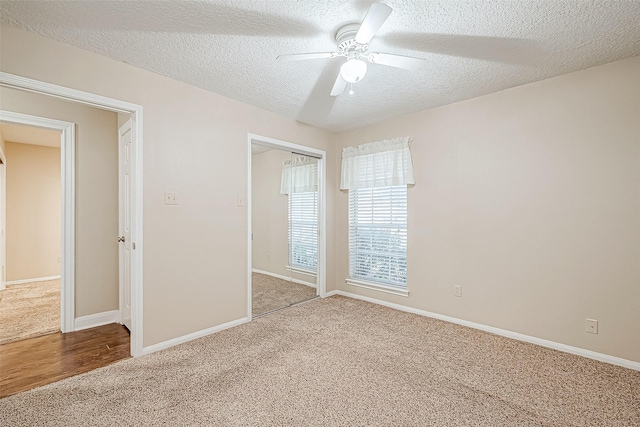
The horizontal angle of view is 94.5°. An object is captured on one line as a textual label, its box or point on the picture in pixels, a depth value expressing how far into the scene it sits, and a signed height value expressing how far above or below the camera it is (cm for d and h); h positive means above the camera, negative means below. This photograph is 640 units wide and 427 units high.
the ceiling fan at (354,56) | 185 +100
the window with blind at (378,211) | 372 +0
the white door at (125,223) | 306 -15
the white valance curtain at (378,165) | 363 +61
